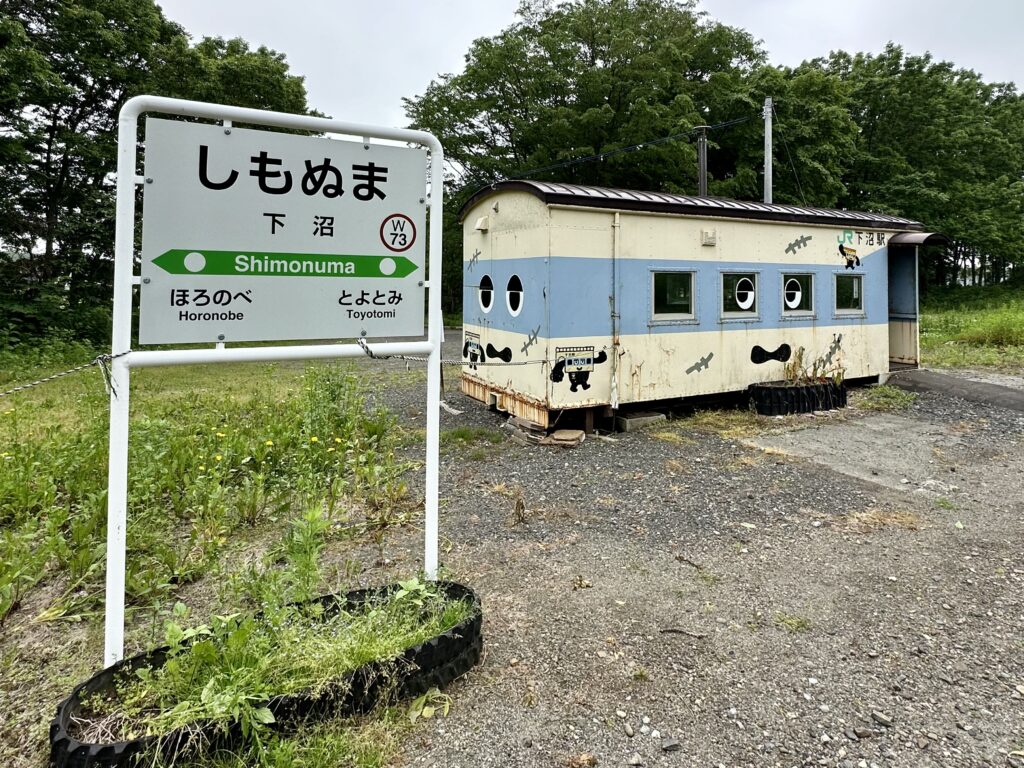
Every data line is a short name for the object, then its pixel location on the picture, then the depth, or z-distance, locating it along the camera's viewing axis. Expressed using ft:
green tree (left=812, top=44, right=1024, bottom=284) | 85.05
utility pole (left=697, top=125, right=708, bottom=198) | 37.27
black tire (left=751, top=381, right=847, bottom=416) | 24.56
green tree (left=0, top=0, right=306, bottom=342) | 44.32
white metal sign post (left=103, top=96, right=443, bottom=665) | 7.11
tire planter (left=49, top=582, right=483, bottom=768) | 5.65
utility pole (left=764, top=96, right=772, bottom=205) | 40.47
